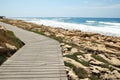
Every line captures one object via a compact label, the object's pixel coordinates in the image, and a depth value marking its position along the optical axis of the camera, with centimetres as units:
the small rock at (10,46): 459
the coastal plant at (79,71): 341
